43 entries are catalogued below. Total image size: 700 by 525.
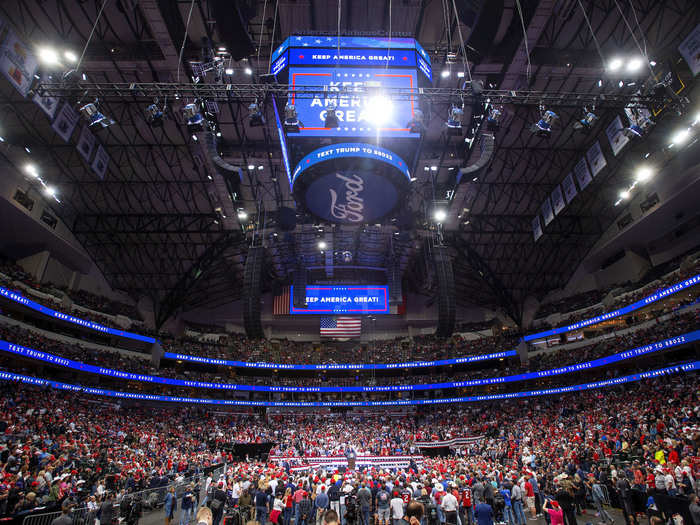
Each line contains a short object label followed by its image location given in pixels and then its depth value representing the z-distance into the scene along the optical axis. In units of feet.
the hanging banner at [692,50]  41.96
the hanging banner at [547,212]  80.66
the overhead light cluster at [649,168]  65.00
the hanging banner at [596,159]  60.53
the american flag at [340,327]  128.77
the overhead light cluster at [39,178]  73.51
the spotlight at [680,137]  63.81
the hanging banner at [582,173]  65.03
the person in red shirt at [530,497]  38.68
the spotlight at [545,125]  41.83
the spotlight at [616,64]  49.73
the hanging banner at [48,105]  43.35
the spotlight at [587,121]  41.48
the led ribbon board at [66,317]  71.97
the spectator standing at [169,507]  36.99
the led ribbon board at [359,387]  70.13
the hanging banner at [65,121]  52.71
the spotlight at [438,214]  68.08
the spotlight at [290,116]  38.35
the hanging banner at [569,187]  70.38
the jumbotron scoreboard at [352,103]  39.63
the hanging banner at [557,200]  75.05
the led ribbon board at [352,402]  71.00
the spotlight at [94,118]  39.04
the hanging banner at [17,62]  35.17
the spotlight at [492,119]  44.62
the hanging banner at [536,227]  88.60
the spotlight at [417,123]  39.54
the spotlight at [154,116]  39.99
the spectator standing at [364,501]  33.22
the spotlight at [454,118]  41.43
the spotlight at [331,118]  38.34
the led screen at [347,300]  108.68
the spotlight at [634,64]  47.77
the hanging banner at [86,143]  62.13
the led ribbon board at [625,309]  70.85
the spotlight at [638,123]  42.07
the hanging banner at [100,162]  65.87
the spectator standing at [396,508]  30.58
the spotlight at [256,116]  42.71
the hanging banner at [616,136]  53.01
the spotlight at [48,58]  36.22
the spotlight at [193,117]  41.29
